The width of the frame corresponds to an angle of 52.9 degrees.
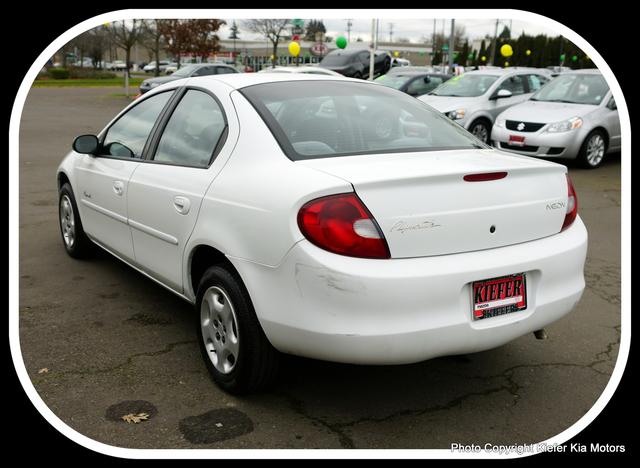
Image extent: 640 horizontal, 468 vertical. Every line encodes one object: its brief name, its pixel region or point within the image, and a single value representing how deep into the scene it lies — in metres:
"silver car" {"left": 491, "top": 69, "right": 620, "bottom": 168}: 10.52
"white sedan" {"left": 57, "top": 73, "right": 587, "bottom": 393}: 2.69
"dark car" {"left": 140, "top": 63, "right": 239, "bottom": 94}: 21.09
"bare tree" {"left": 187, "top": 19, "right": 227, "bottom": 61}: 41.47
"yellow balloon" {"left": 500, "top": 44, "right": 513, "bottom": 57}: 25.90
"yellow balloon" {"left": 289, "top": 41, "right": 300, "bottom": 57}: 24.40
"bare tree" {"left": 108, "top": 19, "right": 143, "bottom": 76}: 34.30
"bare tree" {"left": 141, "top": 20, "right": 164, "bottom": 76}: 36.69
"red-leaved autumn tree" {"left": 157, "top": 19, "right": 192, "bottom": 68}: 40.69
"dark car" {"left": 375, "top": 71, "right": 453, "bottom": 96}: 15.16
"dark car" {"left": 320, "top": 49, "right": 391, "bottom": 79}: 25.61
